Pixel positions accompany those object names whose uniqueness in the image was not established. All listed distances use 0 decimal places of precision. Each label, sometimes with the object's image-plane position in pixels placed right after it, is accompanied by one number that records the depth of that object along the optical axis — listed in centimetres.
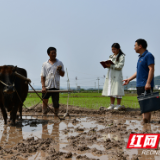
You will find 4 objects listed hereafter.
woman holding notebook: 674
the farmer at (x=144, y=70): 439
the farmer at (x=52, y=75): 590
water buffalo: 455
